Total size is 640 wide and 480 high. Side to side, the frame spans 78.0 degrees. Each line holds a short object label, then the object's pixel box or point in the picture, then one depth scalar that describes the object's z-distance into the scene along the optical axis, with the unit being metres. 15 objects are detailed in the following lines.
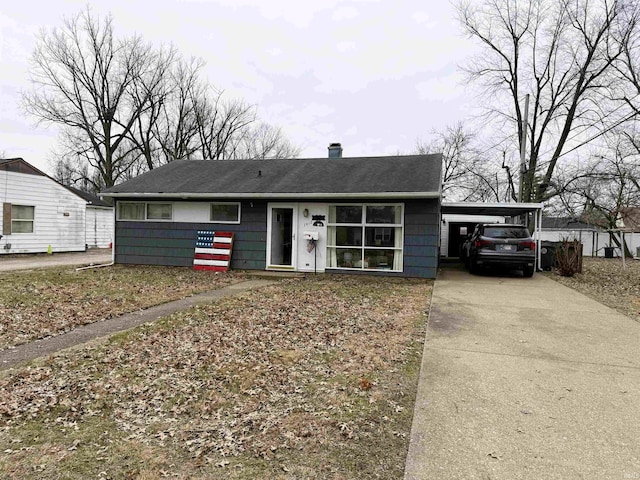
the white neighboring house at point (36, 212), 15.16
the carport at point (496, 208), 11.75
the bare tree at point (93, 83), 24.78
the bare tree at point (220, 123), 31.92
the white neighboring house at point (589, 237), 27.47
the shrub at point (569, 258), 11.67
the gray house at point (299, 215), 10.66
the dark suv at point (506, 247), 10.91
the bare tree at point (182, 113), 29.53
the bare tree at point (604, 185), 16.58
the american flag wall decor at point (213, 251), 11.79
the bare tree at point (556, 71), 18.17
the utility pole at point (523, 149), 19.05
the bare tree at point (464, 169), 28.30
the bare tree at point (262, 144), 35.00
